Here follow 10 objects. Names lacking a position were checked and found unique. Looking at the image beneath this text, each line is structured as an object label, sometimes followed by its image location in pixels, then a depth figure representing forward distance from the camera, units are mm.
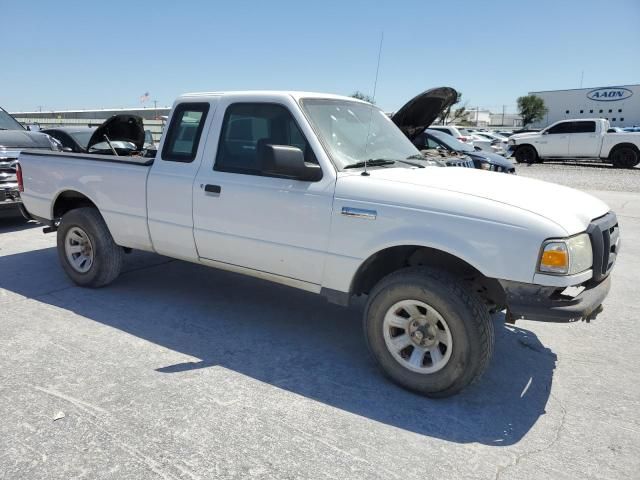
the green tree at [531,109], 63812
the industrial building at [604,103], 53906
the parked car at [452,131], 17305
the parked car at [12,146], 7844
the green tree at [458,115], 70938
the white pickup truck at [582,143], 20203
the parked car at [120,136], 6438
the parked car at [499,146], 23100
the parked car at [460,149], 11773
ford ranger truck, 3078
